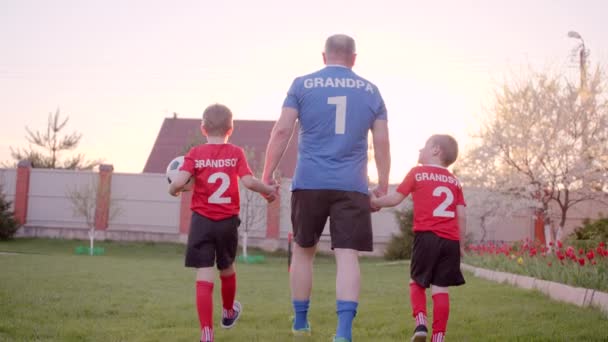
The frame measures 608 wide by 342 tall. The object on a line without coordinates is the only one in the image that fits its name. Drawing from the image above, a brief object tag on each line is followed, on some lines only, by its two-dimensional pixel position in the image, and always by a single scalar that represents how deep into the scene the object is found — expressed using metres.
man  4.85
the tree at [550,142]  22.89
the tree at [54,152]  43.03
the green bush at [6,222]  27.97
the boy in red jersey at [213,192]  5.14
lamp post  23.08
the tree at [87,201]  27.55
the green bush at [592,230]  18.05
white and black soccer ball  6.18
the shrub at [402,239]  25.48
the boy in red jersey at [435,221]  5.39
